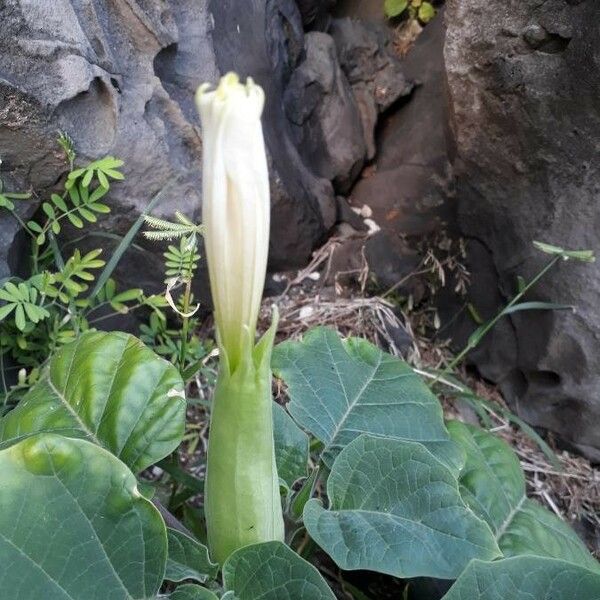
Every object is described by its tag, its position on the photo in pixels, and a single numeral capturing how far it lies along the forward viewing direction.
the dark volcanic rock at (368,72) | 0.64
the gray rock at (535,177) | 0.42
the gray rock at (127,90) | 0.35
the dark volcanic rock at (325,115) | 0.58
